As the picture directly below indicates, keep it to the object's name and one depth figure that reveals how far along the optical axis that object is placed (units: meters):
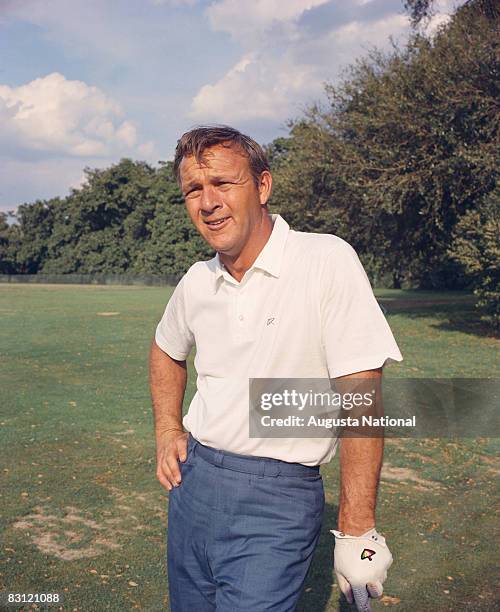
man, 2.41
